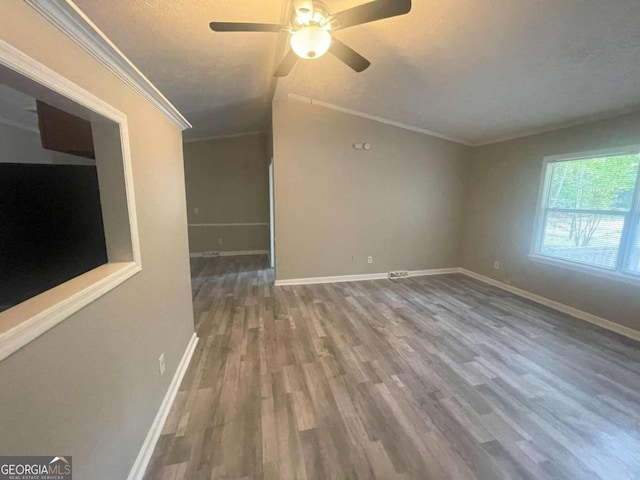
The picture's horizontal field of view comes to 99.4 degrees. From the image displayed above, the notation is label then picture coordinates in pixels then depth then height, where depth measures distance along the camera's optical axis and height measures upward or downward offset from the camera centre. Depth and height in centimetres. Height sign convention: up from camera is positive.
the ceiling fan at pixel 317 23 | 148 +104
